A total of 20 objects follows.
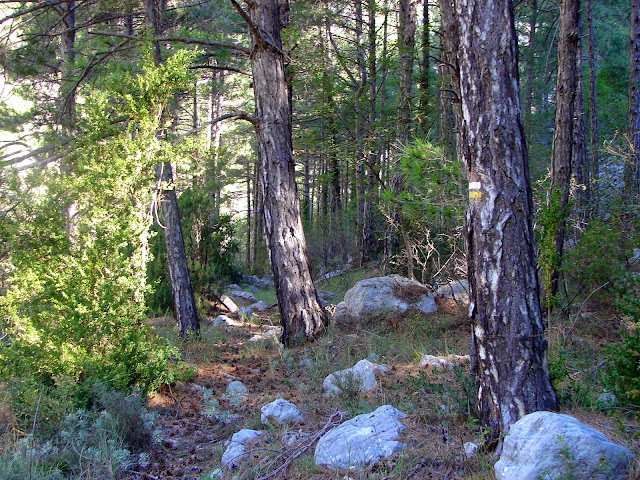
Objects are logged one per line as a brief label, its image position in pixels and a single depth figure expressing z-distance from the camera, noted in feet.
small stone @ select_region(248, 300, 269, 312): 37.80
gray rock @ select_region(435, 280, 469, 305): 25.07
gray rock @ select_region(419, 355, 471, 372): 16.40
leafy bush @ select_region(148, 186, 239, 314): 34.99
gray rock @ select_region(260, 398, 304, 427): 13.56
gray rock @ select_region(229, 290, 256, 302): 45.44
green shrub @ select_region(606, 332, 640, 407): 10.12
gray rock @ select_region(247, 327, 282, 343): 24.00
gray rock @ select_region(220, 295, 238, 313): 37.42
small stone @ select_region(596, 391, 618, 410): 10.33
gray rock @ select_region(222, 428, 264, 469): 10.97
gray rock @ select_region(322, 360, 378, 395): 15.24
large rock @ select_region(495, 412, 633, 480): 7.61
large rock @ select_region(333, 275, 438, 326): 24.47
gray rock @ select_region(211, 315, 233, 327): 31.60
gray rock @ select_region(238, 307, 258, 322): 32.42
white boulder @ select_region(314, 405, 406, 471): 9.97
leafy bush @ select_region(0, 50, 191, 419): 14.06
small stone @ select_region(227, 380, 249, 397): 16.96
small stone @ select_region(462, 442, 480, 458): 9.66
